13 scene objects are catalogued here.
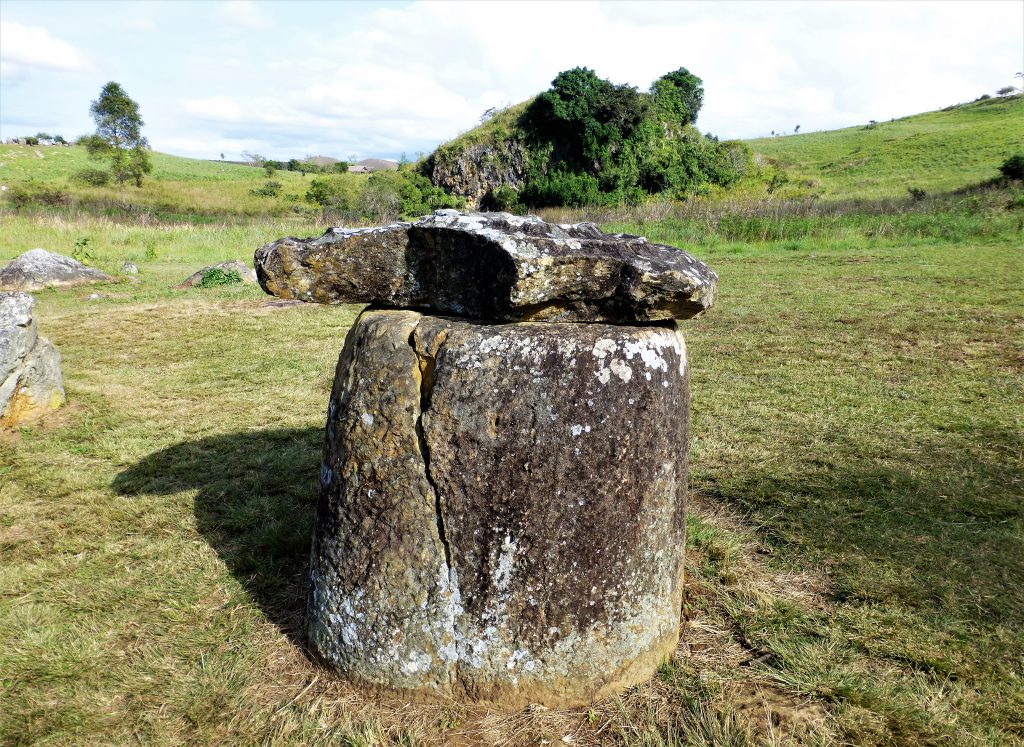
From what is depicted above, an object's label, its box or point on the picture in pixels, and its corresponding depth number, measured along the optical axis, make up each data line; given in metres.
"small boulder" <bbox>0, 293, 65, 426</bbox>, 6.02
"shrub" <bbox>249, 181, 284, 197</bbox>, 53.91
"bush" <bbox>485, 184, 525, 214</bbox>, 38.66
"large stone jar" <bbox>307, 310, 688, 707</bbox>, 2.64
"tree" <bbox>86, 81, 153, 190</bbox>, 39.84
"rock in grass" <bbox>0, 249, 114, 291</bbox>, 13.68
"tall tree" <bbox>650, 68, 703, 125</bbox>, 40.78
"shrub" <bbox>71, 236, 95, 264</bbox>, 16.34
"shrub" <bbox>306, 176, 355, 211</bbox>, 42.50
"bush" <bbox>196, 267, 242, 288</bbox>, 14.70
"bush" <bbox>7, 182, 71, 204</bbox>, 33.12
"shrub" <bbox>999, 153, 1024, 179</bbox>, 27.09
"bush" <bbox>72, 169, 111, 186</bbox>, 49.59
